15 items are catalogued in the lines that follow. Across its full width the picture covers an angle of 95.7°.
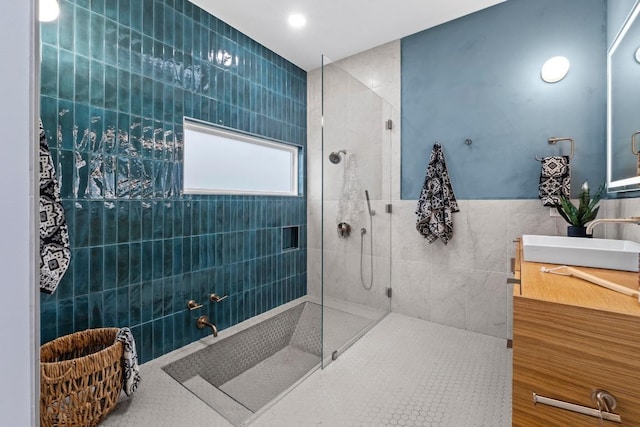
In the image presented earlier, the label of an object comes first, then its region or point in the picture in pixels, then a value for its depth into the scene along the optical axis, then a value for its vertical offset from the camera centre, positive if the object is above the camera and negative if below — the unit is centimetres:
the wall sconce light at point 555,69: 194 +97
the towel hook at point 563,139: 191 +48
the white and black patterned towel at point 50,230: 106 -7
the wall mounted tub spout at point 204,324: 213 -83
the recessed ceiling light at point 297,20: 228 +156
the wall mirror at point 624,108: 133 +54
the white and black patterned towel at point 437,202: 232 +8
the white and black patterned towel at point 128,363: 141 -74
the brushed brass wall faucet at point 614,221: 107 -4
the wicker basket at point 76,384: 119 -74
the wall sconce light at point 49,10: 146 +104
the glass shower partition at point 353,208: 211 +3
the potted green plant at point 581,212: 170 +0
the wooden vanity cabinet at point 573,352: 68 -36
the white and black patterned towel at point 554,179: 187 +21
